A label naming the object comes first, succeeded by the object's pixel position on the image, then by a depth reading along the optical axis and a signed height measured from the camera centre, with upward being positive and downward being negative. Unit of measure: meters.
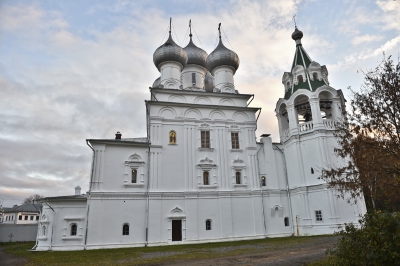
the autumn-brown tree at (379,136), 7.80 +2.23
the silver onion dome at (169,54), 22.80 +13.18
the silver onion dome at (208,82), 28.34 +13.53
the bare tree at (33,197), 77.06 +7.51
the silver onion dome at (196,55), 26.28 +15.01
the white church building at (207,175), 17.55 +3.04
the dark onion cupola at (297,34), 23.80 +14.96
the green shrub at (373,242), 5.62 -0.56
